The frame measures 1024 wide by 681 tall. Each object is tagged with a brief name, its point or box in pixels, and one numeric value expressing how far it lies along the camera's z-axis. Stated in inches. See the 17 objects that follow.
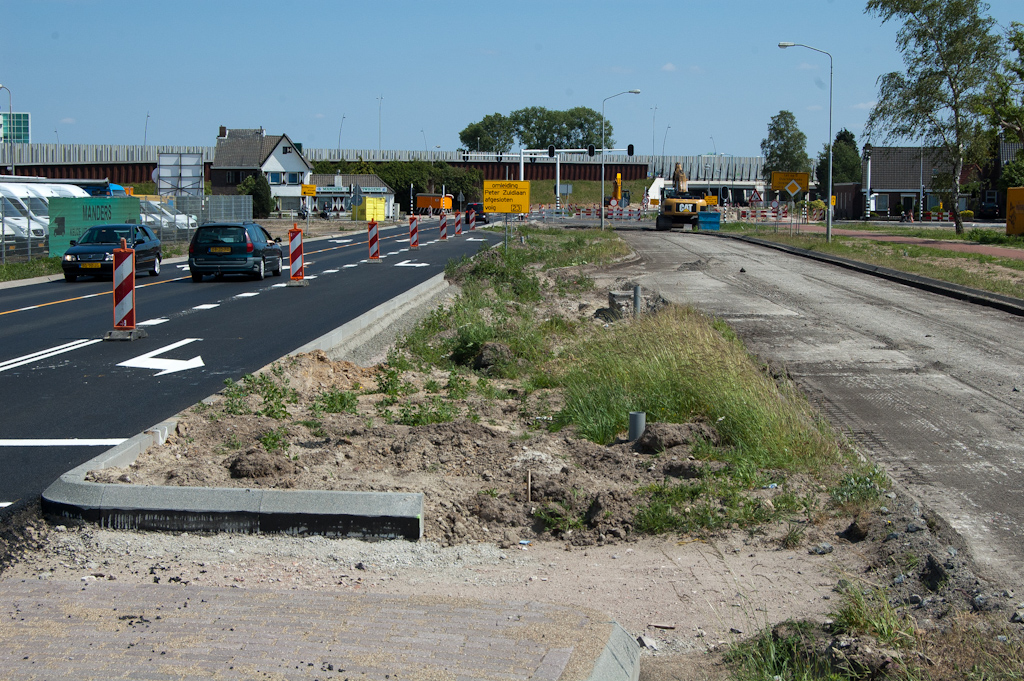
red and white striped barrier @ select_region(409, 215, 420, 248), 1779.2
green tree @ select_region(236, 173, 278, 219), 3782.0
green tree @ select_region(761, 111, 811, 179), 4827.8
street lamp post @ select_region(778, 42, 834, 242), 1673.0
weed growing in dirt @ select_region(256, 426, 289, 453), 306.2
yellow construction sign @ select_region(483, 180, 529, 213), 1231.5
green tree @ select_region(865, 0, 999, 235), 2032.5
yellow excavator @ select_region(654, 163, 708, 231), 2536.9
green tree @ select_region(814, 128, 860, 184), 5447.8
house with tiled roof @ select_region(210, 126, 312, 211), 4485.7
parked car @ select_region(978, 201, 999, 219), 3373.5
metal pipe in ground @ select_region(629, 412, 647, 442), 333.1
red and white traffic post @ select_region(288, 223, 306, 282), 1019.3
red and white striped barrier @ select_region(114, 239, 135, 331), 592.7
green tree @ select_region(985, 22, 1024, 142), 1990.7
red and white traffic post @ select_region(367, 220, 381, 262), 1497.3
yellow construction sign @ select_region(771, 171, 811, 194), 2073.1
